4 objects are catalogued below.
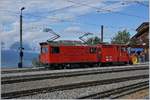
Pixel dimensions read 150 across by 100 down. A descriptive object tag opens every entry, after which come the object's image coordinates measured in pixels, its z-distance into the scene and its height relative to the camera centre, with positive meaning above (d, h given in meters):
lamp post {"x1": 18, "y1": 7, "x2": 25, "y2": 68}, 22.52 -0.60
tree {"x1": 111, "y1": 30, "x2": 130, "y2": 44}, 55.34 +3.39
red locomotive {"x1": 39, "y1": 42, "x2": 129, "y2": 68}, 21.16 -0.44
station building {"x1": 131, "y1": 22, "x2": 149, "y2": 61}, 38.38 +2.77
